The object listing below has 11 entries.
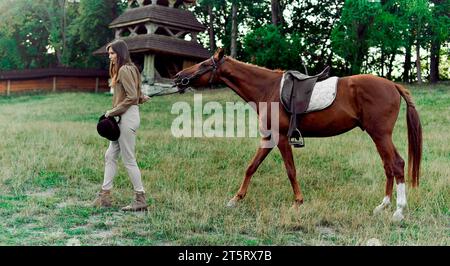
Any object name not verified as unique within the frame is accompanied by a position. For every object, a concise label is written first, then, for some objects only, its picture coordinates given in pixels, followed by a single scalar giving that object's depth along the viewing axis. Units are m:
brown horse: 6.43
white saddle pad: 6.50
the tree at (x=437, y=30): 27.53
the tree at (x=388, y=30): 26.23
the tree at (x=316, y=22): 37.62
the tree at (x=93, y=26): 37.59
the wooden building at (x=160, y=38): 29.83
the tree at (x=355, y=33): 26.58
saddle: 6.50
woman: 6.06
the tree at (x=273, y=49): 26.33
